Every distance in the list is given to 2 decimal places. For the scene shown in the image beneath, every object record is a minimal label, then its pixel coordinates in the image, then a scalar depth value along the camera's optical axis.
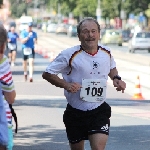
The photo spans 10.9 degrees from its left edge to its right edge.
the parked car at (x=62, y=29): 108.19
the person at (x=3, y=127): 6.27
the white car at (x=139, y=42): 54.75
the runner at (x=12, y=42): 31.96
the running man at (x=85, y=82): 7.87
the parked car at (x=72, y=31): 94.38
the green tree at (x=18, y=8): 190.50
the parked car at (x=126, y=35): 76.44
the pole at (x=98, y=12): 95.47
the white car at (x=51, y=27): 119.38
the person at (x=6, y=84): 6.37
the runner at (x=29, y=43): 23.97
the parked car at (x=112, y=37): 66.81
